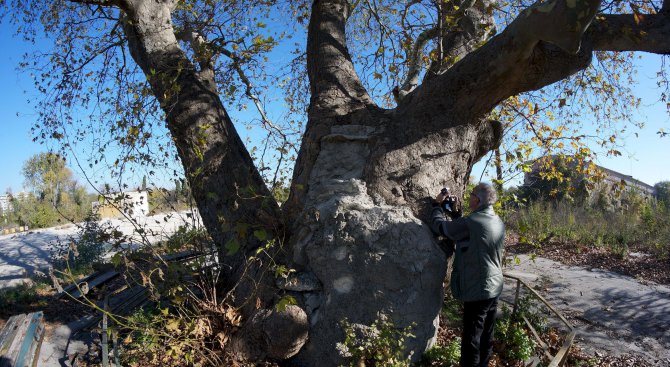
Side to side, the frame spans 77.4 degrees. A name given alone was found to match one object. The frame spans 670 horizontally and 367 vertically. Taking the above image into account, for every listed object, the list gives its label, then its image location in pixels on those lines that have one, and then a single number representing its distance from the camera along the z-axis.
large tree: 3.98
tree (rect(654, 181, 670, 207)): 23.76
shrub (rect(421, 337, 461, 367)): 4.09
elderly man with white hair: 3.72
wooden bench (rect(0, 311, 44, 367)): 4.19
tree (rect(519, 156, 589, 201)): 7.78
